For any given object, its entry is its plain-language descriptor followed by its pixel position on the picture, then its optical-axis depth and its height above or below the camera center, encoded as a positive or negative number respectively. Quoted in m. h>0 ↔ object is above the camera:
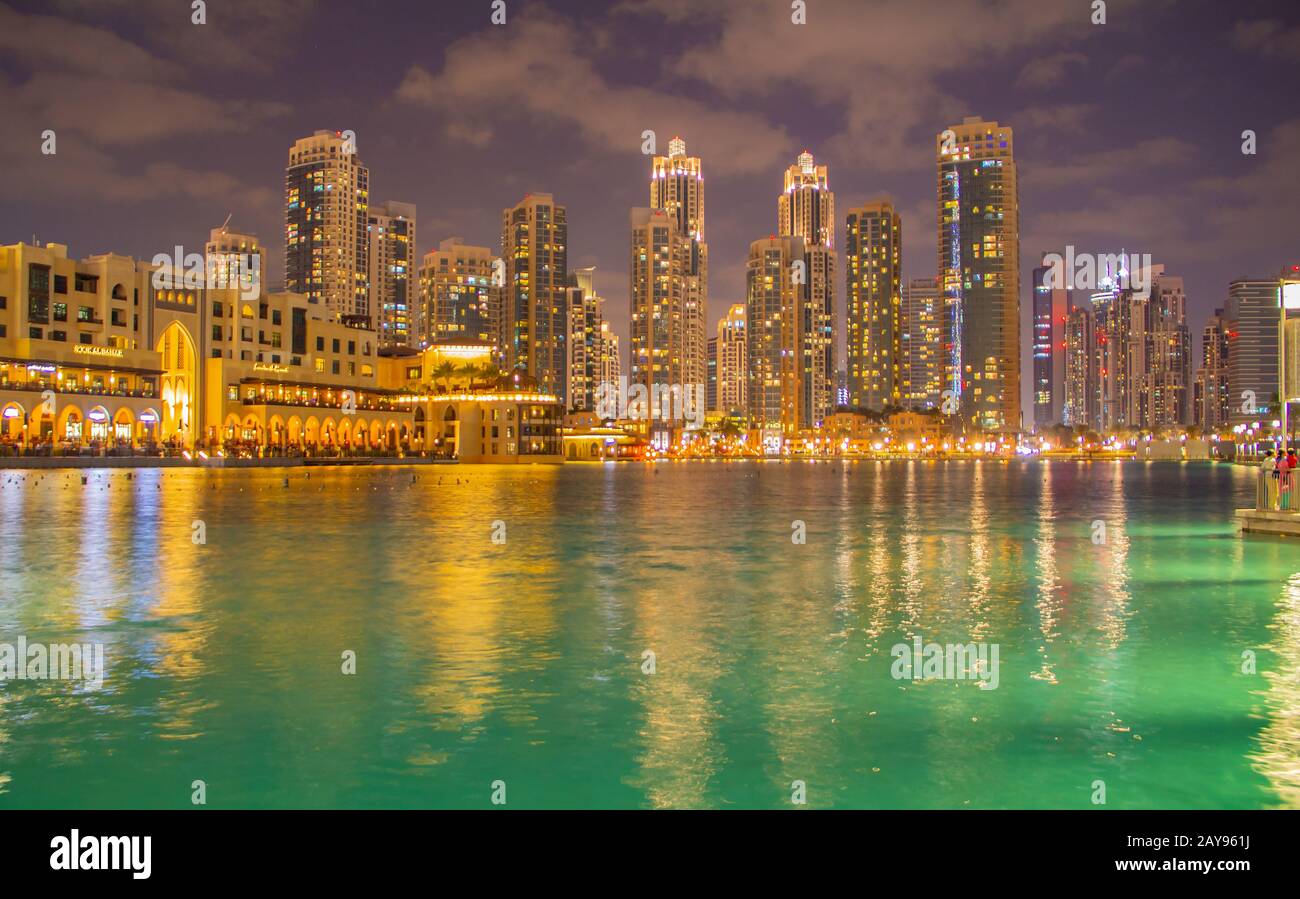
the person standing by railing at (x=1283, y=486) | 31.53 -0.97
